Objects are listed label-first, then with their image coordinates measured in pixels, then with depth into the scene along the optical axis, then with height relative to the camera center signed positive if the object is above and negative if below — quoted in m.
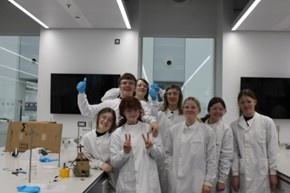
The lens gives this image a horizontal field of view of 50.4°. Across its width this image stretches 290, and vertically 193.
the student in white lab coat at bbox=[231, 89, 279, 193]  2.60 -0.36
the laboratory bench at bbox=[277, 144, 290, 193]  2.44 -0.52
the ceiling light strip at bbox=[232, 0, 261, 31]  3.86 +1.34
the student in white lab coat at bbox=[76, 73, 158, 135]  2.77 +0.07
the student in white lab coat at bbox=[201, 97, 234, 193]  2.61 -0.28
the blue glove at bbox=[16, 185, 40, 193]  1.74 -0.46
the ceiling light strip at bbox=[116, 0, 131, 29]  4.07 +1.38
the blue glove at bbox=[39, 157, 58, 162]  2.75 -0.47
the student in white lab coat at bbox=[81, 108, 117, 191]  2.60 -0.27
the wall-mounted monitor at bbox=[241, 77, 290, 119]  5.00 +0.25
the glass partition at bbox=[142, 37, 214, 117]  5.71 +0.90
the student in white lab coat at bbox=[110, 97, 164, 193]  2.32 -0.33
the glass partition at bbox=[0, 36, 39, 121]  5.95 +0.66
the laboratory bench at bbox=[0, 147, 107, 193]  1.85 -0.48
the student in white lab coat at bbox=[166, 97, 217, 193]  2.48 -0.37
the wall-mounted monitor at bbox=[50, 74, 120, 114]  5.18 +0.32
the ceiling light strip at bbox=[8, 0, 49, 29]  4.18 +1.37
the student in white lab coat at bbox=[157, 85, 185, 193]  2.96 -0.01
